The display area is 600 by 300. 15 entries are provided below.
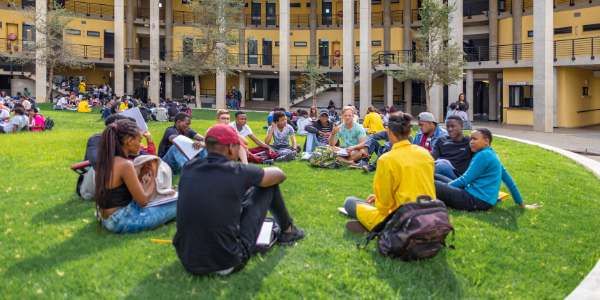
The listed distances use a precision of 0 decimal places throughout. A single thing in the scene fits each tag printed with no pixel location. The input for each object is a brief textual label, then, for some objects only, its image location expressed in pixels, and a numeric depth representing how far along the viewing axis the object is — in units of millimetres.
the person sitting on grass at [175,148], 6797
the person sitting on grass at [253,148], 8180
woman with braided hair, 3775
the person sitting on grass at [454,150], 5836
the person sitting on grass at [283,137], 9102
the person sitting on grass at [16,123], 12508
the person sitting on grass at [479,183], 4938
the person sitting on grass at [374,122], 9938
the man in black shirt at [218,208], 3051
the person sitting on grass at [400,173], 3756
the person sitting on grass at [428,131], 6711
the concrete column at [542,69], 20297
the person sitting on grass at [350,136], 8586
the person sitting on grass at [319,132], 9680
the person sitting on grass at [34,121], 13398
